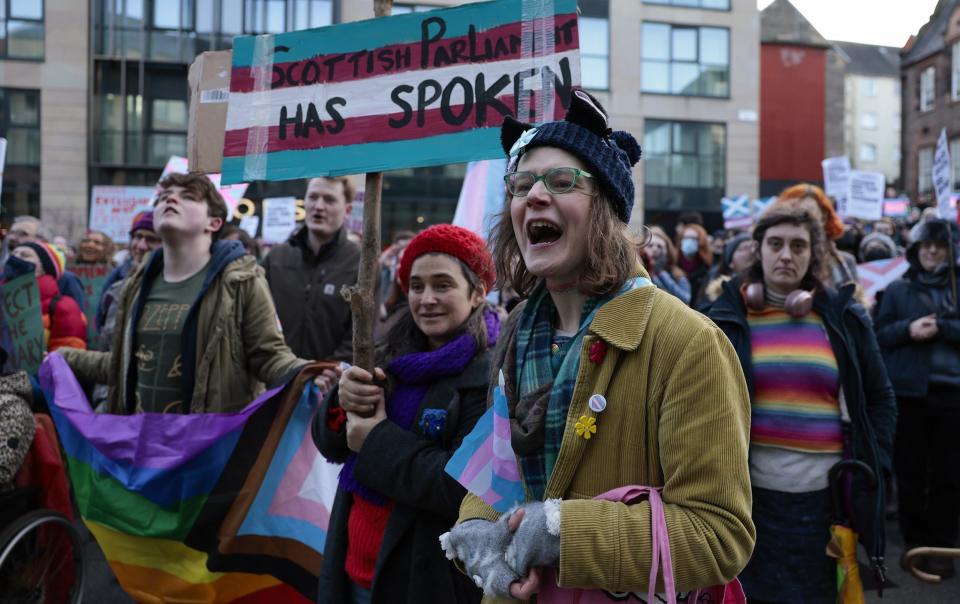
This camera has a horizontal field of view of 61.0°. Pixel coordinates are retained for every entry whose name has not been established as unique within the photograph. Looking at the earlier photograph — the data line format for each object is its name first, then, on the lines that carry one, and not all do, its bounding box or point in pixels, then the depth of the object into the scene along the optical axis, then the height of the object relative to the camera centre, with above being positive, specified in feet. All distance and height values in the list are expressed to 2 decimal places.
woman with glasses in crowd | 4.80 -0.63
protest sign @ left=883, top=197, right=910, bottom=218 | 64.59 +8.08
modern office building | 75.41 +20.60
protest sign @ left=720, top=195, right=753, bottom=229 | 45.59 +5.56
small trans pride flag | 5.69 -1.14
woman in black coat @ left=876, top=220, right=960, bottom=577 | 16.35 -1.56
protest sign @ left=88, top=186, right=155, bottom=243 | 38.40 +4.22
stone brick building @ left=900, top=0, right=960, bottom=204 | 112.06 +31.00
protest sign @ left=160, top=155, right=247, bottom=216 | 26.18 +3.58
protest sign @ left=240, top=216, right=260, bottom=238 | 45.42 +4.27
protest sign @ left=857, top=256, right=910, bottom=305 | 23.91 +1.06
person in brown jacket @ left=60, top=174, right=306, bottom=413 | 11.54 -0.39
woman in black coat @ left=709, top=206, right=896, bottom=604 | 10.08 -1.52
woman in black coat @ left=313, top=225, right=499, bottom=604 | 7.64 -1.26
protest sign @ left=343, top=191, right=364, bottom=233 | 24.79 +2.78
